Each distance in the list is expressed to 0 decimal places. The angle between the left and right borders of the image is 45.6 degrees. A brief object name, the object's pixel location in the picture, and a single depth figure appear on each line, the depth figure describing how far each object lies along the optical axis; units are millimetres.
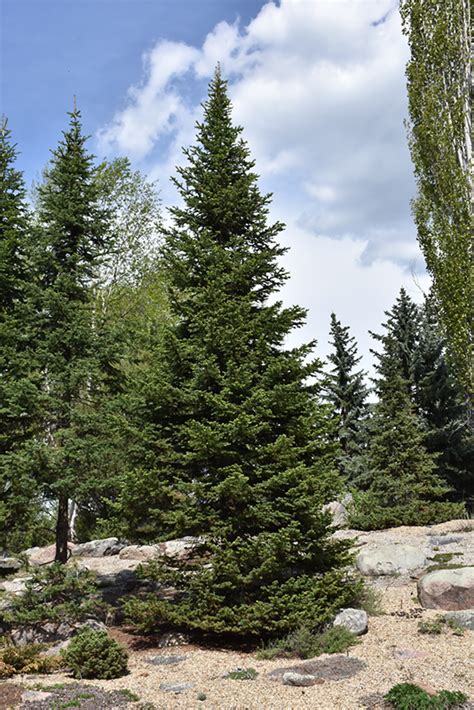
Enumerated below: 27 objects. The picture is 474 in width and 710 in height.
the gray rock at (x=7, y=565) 12407
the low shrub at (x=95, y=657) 8219
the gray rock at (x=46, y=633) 10039
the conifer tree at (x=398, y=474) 18062
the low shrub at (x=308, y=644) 8516
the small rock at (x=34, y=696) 7062
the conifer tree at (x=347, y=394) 24844
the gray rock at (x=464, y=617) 9109
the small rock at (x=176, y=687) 7512
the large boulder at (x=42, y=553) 19234
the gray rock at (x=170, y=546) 17828
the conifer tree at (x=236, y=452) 9023
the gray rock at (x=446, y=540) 14625
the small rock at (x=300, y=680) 7285
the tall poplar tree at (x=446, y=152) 18594
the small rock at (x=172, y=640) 9719
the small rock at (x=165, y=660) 8797
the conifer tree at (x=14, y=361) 10727
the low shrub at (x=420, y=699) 5926
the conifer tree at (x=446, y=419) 21516
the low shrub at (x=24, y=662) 8378
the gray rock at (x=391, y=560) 12547
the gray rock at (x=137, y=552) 17689
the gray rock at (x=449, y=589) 9758
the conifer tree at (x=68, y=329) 11070
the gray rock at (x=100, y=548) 19062
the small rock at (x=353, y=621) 9082
